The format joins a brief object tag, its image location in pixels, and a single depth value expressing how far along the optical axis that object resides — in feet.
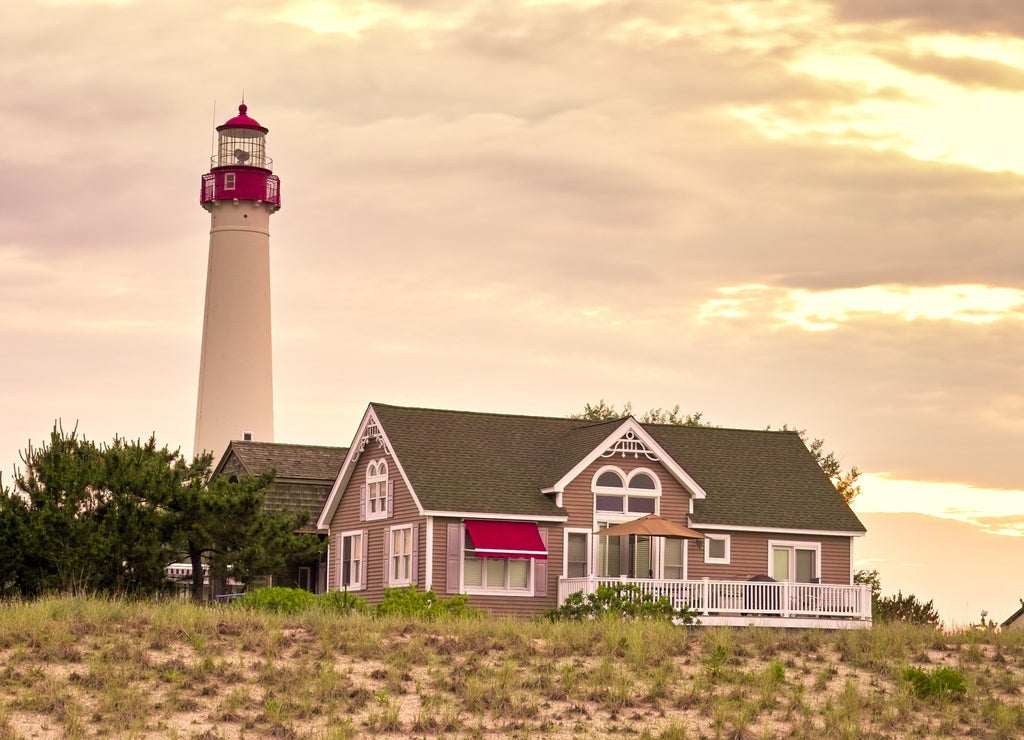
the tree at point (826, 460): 257.75
